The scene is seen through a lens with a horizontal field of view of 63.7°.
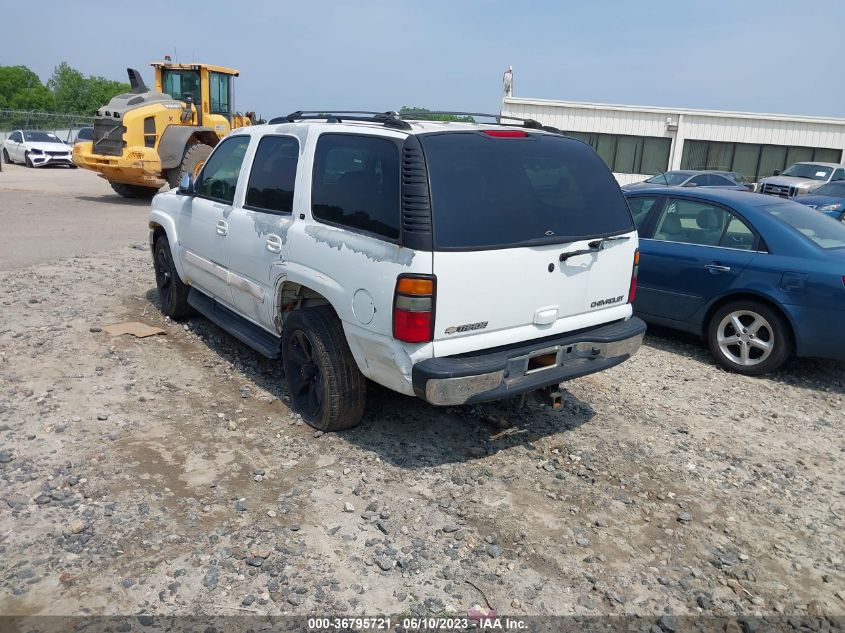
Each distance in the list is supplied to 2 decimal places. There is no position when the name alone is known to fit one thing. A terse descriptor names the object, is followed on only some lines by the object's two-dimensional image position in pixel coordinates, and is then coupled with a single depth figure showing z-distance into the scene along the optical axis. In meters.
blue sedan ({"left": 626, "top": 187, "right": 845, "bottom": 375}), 5.60
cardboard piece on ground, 6.36
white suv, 3.69
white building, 29.59
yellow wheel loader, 14.84
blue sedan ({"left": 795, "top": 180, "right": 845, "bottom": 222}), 13.45
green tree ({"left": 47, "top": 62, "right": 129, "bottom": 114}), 74.81
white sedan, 26.62
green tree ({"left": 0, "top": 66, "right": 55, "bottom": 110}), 74.12
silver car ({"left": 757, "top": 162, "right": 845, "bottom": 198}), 18.27
